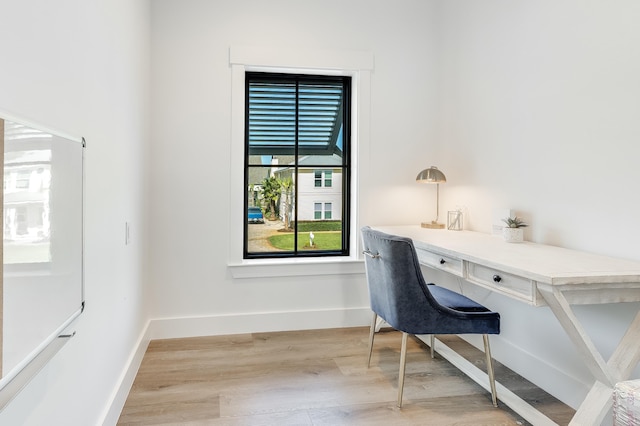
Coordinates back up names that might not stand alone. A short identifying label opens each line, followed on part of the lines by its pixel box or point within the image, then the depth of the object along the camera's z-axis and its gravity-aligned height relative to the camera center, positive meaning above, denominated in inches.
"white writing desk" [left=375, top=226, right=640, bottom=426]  59.3 -11.3
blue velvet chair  79.4 -19.0
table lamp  115.6 +11.2
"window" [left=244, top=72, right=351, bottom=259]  125.4 +16.4
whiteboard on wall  33.3 -3.5
